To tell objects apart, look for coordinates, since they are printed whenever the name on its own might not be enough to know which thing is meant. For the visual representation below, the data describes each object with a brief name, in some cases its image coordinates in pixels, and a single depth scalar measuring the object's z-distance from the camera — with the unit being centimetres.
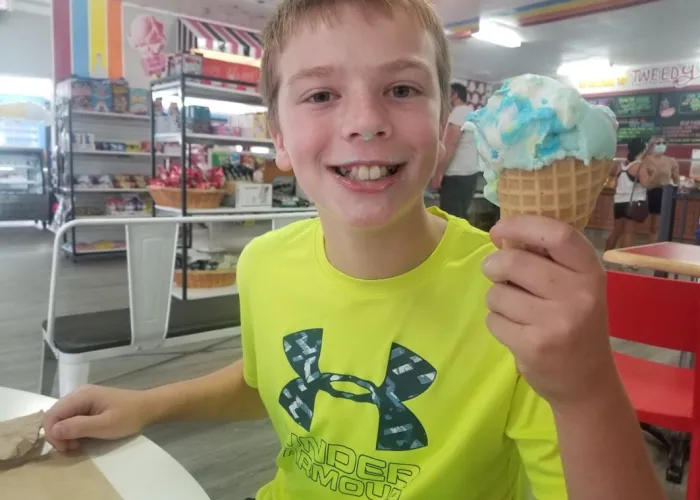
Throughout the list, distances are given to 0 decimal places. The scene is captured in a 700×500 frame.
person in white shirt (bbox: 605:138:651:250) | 756
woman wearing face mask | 656
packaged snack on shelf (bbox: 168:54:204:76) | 462
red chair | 162
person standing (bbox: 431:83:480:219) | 605
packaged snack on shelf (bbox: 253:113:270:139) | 538
